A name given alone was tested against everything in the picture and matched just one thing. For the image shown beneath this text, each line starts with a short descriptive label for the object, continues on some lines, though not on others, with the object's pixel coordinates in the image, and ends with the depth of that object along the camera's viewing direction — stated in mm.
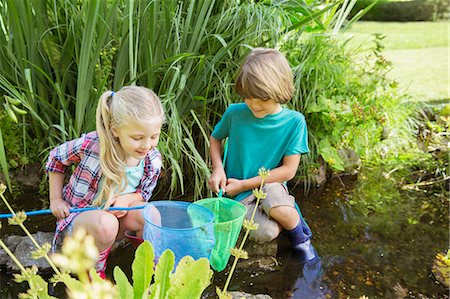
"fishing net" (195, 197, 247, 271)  1725
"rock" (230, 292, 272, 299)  1702
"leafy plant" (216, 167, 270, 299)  1067
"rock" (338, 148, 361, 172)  2945
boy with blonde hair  1998
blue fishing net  1560
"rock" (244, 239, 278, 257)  2104
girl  1686
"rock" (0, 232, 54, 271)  1898
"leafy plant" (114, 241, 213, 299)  1017
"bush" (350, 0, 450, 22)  10320
